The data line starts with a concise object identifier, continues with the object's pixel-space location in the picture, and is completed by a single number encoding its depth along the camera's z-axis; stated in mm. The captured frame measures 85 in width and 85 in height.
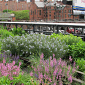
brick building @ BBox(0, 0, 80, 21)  75938
